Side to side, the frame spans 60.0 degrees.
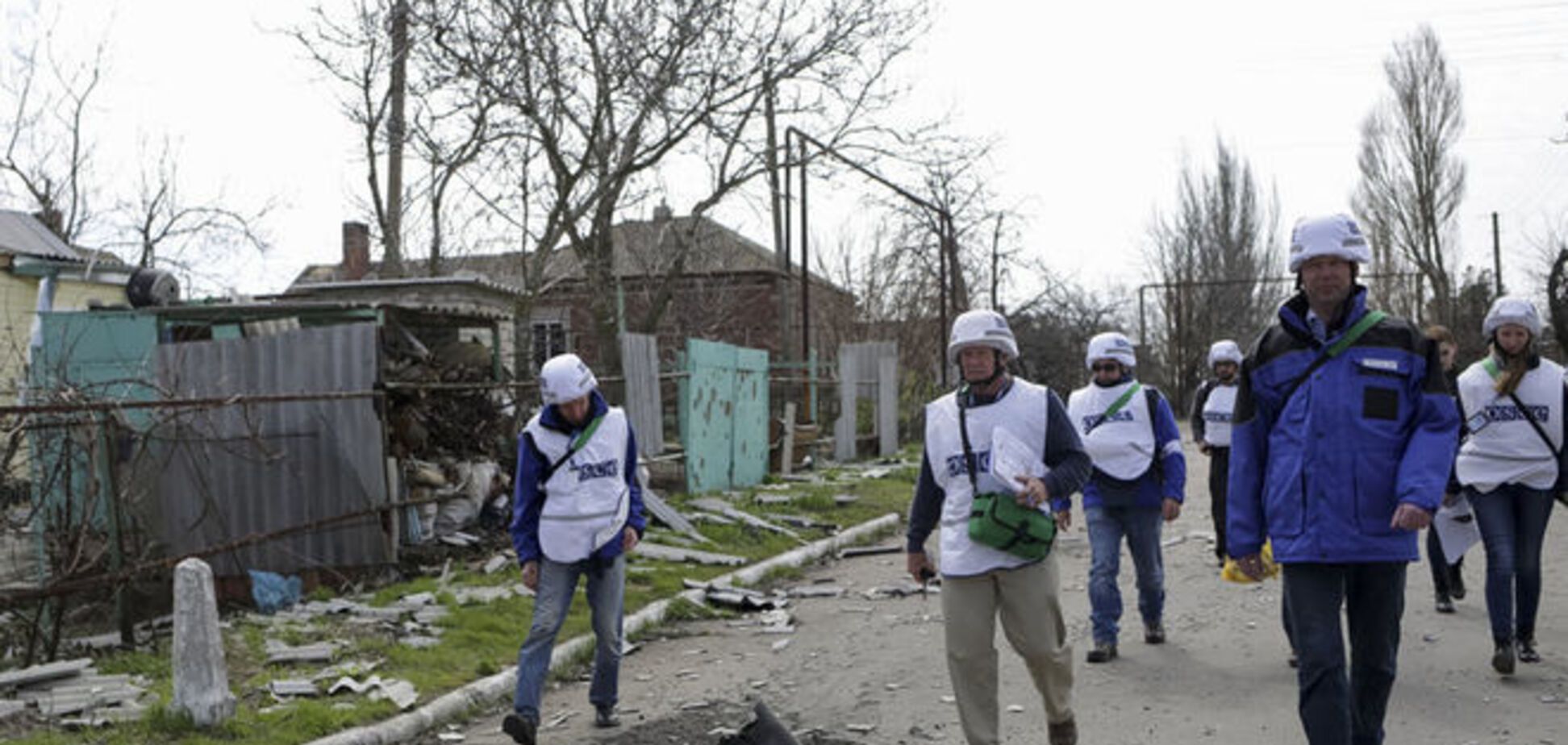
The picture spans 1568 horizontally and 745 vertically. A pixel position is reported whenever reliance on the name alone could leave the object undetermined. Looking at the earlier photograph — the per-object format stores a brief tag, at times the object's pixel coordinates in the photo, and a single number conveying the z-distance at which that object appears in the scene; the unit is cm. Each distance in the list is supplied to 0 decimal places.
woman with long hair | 711
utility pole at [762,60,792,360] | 2208
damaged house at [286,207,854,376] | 2467
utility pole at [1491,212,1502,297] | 4627
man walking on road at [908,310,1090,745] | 538
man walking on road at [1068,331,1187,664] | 797
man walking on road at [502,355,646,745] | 673
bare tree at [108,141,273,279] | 3084
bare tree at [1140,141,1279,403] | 5512
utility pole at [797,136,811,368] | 2517
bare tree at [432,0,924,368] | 1970
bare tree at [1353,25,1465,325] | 4703
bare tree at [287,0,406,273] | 1973
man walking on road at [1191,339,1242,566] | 1026
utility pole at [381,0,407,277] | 1920
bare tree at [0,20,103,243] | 3144
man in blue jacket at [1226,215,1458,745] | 439
